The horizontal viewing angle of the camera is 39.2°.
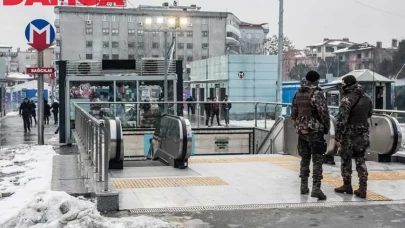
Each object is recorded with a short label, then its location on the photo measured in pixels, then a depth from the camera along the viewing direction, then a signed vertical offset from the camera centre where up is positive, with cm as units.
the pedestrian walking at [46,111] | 3085 -100
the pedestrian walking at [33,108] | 2848 -82
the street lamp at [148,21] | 2266 +288
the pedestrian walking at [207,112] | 1959 -66
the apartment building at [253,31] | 13288 +1564
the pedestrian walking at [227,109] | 2034 -59
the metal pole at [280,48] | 2602 +209
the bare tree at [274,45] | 8050 +722
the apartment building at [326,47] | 13600 +1118
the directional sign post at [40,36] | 1652 +165
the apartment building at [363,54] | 8481 +650
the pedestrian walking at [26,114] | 2603 -99
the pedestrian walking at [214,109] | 1972 -58
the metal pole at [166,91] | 1988 +6
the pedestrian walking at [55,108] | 2948 -80
